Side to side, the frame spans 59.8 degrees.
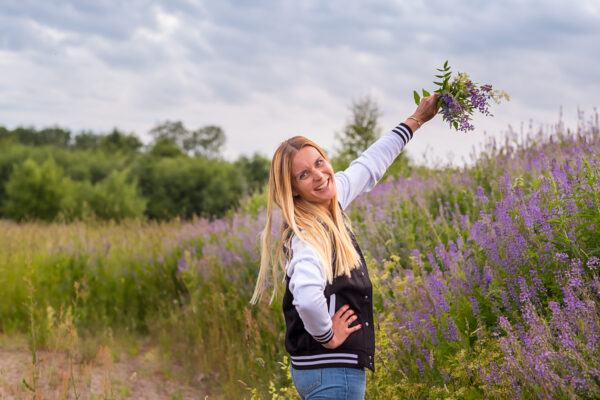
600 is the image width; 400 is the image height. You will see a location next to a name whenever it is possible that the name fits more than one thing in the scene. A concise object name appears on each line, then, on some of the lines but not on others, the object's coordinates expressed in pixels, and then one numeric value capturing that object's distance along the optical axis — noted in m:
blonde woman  2.32
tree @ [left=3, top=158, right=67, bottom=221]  25.31
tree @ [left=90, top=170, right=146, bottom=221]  25.72
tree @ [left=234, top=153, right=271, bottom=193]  39.38
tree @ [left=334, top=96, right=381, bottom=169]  19.09
